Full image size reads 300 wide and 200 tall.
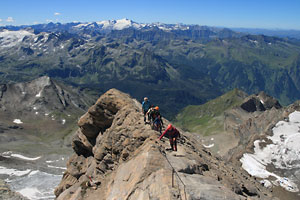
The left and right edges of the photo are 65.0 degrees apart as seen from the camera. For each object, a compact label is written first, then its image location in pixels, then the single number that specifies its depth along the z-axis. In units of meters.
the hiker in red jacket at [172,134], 24.16
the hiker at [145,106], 29.45
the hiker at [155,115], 27.14
